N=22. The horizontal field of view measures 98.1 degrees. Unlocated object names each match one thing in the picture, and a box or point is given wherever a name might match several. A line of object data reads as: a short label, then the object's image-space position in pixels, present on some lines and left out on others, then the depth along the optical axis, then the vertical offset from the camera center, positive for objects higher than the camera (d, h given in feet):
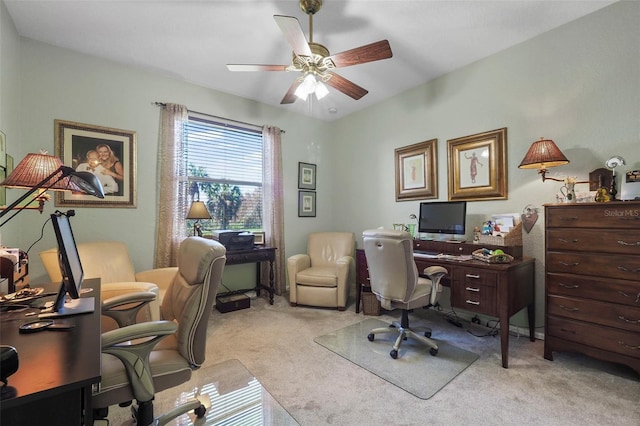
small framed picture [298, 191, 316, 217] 14.40 +0.52
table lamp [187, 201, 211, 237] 10.36 +0.10
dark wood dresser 6.06 -1.58
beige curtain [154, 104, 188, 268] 10.46 +1.05
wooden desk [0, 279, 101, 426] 2.16 -1.40
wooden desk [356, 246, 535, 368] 7.08 -2.05
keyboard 8.91 -1.38
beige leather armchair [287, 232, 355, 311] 11.28 -2.74
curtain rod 10.55 +4.19
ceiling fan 6.03 +3.82
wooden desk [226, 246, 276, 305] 10.95 -1.82
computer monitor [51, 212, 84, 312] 3.58 -0.64
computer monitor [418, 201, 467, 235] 9.30 -0.13
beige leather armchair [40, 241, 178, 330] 7.22 -1.74
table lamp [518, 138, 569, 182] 7.37 +1.55
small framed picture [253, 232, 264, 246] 12.41 -1.13
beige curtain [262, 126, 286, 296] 13.09 +0.60
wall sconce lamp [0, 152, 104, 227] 5.20 +0.83
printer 11.05 -1.02
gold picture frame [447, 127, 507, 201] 9.24 +1.66
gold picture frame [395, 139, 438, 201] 11.10 +1.77
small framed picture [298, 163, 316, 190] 14.42 +2.00
